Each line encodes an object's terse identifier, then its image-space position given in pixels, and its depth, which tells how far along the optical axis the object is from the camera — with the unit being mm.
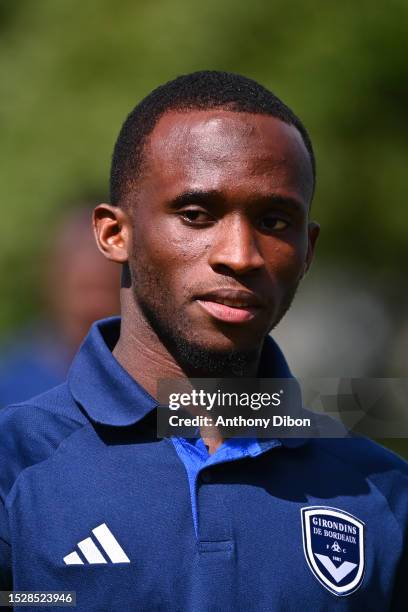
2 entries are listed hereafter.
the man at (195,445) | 5652
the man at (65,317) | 10820
